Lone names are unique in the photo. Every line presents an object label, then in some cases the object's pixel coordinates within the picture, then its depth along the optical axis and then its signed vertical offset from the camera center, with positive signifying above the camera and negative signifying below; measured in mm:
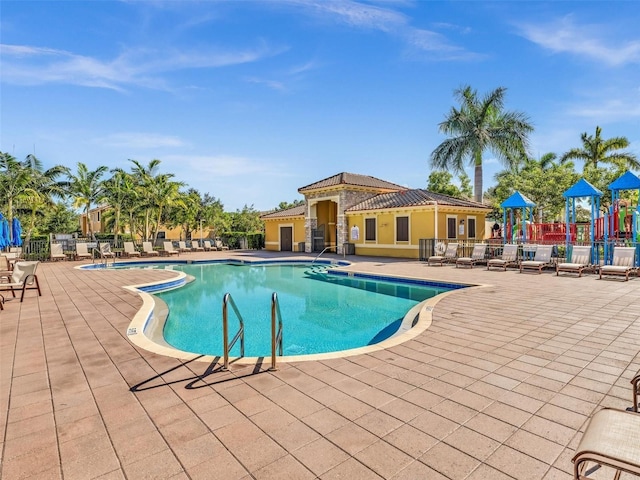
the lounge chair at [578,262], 11388 -1043
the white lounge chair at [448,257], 15640 -1025
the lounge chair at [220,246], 28070 -667
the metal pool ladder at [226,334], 3830 -1036
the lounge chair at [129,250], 22188 -678
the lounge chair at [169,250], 23439 -759
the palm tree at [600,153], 27312 +6214
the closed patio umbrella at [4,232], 12023 +317
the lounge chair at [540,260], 12406 -1039
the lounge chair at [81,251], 20112 -617
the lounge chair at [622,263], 10258 -1012
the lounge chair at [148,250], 22697 -701
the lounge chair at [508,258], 13586 -986
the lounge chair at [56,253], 19172 -663
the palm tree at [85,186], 24141 +3683
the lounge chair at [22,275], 7996 -767
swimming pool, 6559 -1832
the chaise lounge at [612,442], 1573 -1012
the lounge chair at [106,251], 20016 -633
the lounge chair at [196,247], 26625 -666
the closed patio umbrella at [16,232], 15081 +385
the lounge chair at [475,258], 14555 -1034
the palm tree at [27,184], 20312 +3365
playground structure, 12586 +207
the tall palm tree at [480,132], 23641 +6690
